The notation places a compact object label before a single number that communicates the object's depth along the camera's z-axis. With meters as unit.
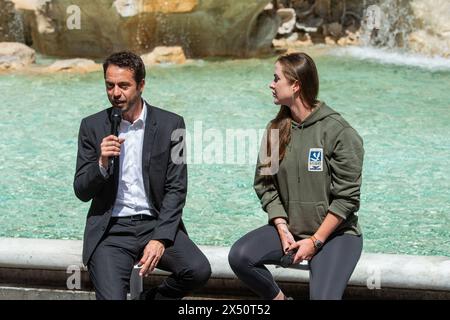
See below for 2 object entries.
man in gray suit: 7.17
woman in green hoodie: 7.17
